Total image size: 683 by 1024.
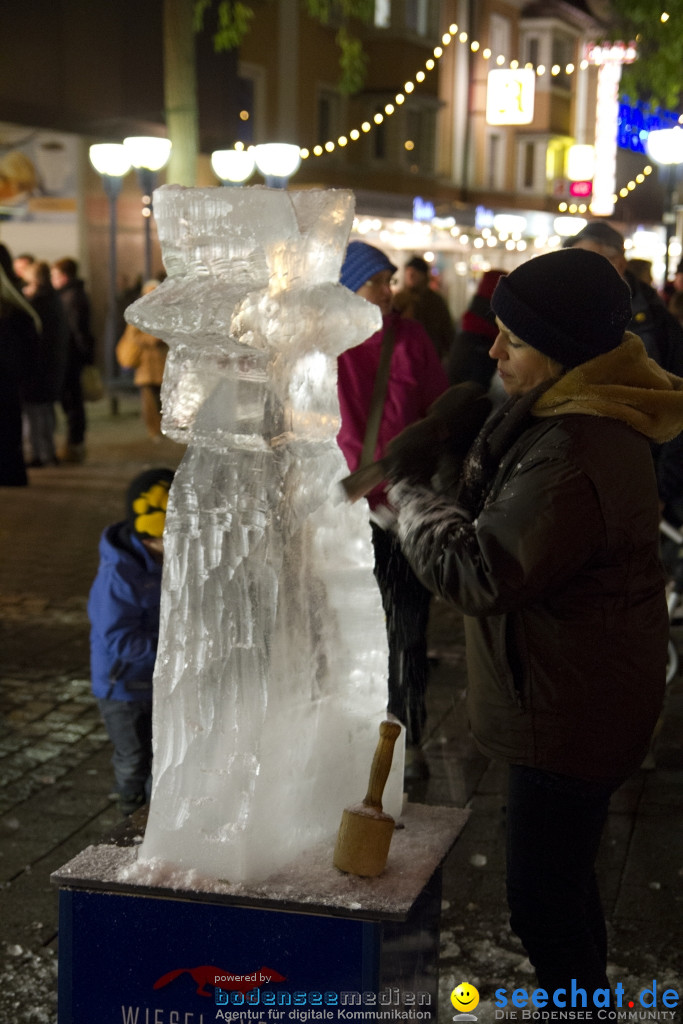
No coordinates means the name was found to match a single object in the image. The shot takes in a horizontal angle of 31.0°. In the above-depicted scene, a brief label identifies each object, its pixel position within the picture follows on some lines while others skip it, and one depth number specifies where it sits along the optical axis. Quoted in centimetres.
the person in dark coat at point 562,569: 234
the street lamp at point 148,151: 1356
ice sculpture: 241
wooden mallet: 238
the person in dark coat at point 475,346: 579
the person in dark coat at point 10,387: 661
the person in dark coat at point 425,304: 1002
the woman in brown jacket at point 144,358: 1262
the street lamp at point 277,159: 1332
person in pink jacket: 457
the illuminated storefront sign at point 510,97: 2500
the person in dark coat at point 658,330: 486
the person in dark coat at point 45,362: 1129
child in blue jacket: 402
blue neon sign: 2969
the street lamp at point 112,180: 1514
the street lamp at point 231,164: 1350
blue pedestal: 226
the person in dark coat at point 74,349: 1247
